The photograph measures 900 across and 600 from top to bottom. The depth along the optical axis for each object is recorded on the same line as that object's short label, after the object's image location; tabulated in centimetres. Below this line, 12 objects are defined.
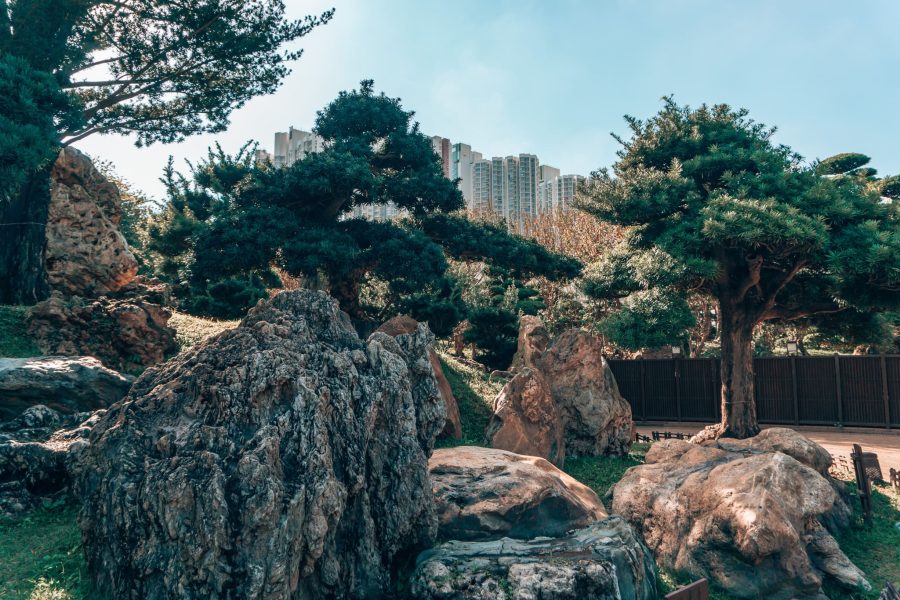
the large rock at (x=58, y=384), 797
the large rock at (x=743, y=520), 725
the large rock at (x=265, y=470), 480
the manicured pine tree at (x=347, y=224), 1286
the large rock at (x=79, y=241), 1287
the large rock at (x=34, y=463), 659
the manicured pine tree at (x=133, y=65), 1343
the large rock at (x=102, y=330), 1090
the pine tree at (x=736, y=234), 1157
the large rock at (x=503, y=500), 716
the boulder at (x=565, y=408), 1114
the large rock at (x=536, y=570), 543
